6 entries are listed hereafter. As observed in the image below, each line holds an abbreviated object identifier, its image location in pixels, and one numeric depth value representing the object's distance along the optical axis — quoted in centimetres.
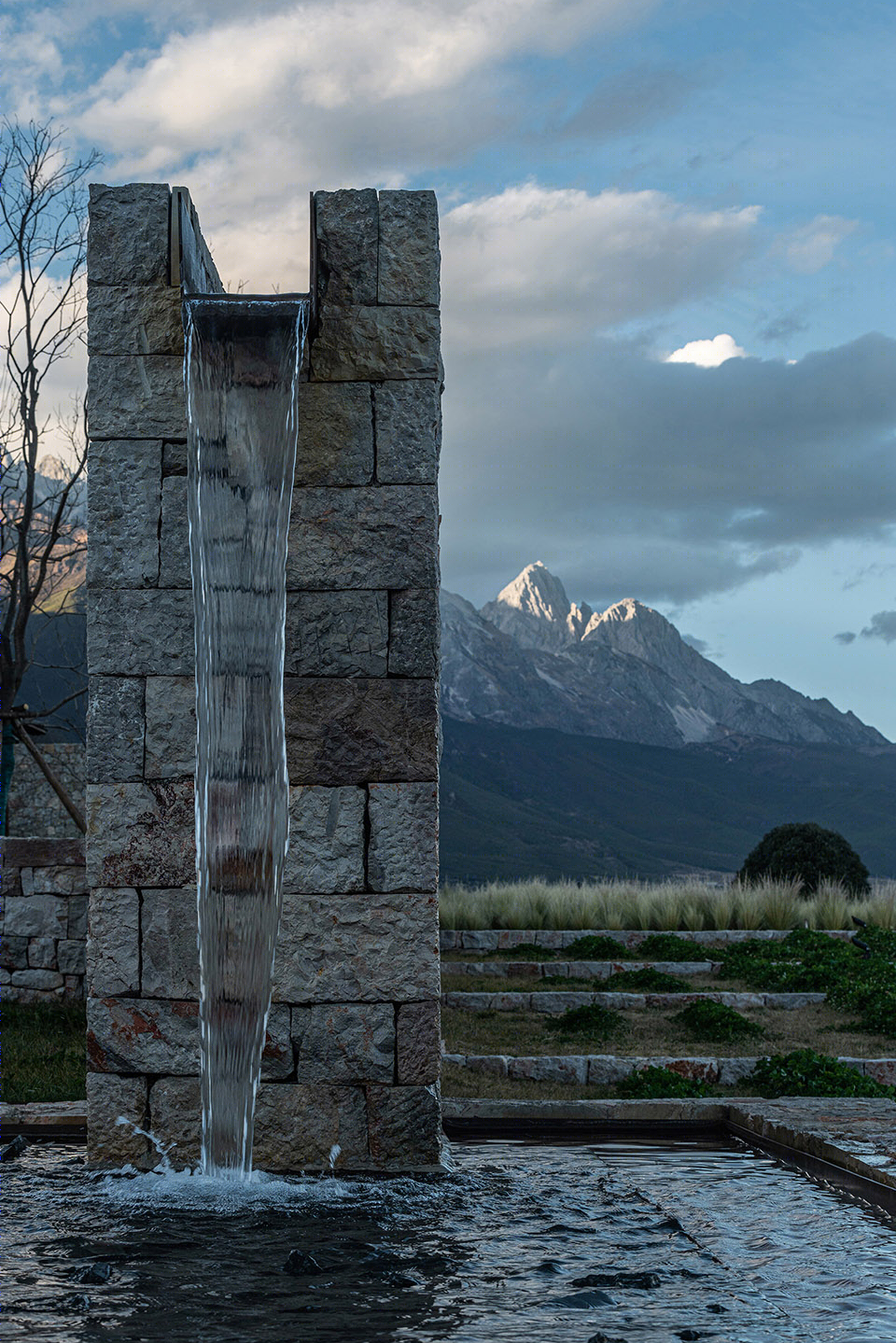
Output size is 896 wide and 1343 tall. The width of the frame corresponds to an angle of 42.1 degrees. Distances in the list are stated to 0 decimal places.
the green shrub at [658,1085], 623
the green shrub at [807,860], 1666
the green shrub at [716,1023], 822
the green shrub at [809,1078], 632
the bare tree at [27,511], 1194
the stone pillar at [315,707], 446
